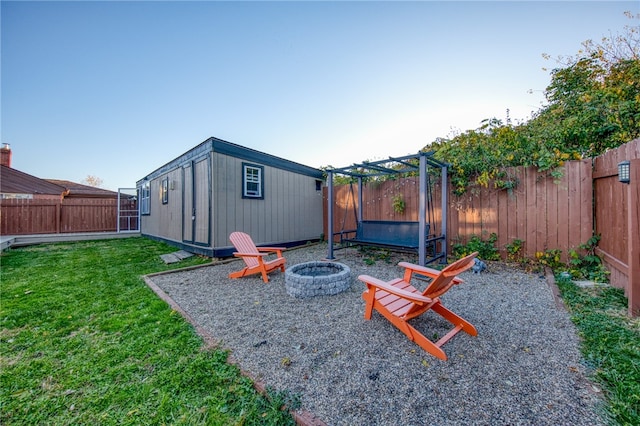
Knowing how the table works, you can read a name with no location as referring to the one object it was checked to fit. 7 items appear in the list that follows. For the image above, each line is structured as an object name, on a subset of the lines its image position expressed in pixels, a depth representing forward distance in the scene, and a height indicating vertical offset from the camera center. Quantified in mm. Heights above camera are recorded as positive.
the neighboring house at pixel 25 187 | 10884 +1443
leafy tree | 4195 +1710
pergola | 4152 +682
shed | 5766 +487
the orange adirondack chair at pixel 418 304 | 1908 -865
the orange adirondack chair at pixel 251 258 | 4035 -768
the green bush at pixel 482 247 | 4879 -691
